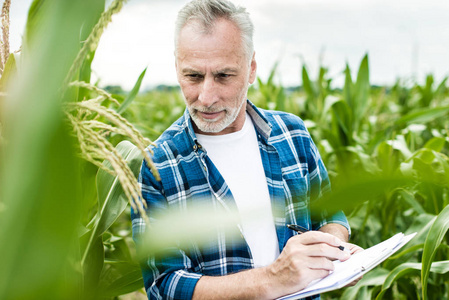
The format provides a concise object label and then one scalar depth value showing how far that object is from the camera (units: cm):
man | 107
